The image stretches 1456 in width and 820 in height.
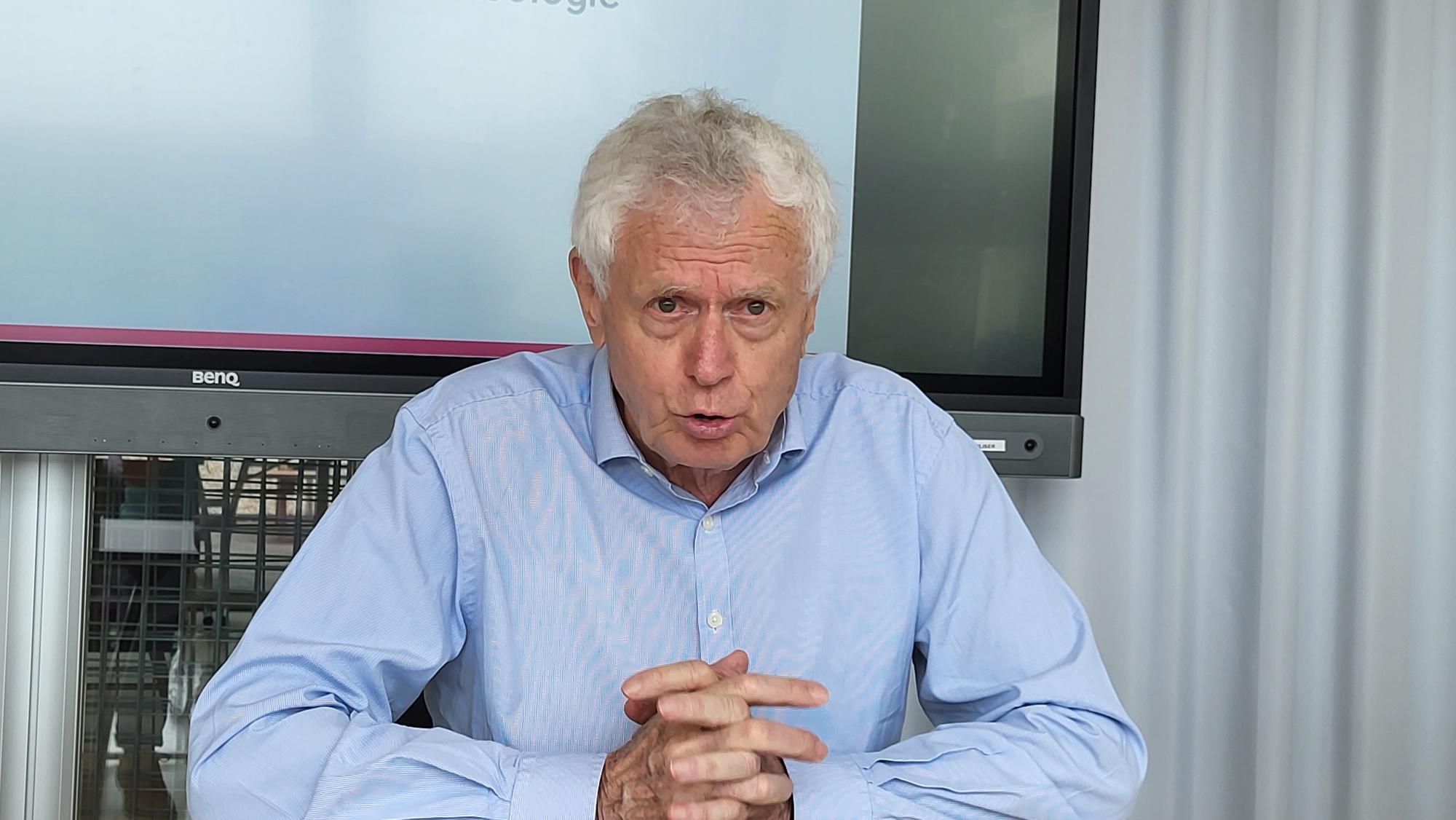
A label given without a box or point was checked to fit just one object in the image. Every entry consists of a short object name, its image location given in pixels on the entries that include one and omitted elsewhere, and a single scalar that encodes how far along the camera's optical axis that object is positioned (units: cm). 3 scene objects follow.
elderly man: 112
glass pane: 203
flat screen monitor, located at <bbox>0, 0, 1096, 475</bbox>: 180
